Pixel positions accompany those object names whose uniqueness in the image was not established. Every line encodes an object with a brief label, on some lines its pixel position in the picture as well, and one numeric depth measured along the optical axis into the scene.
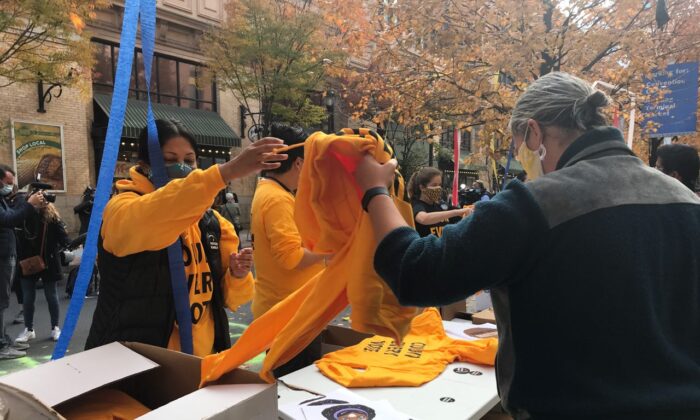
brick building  13.71
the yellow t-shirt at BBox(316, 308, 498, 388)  2.20
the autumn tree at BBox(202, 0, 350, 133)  14.40
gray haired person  1.05
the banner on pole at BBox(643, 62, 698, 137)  7.27
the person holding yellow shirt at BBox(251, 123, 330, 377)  2.61
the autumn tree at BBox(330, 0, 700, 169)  6.36
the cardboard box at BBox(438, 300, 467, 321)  3.65
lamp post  15.54
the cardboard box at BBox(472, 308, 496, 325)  3.24
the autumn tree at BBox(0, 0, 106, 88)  8.68
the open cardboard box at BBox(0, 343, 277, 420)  1.29
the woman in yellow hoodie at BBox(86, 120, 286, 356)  1.71
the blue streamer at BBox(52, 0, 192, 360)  1.79
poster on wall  12.79
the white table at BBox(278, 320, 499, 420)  1.93
